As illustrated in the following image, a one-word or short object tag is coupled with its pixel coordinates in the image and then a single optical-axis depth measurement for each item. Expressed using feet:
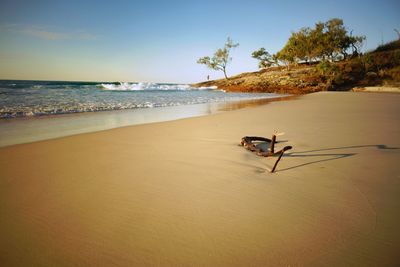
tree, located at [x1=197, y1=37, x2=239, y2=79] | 161.38
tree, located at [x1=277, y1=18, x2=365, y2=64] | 124.88
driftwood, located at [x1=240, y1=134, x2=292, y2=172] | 9.25
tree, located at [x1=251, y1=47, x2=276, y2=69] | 172.39
